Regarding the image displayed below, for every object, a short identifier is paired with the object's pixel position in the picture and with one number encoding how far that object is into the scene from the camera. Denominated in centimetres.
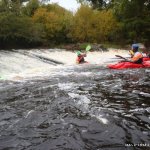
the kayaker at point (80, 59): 1886
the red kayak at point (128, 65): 1482
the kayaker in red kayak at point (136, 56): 1452
